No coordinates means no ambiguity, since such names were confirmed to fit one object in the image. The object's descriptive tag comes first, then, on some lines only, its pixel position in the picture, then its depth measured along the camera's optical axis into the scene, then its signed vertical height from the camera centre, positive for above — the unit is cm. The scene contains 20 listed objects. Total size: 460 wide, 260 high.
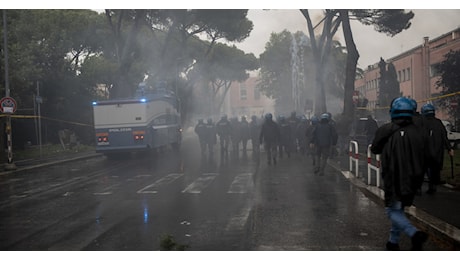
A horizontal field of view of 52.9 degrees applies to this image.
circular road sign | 1533 +71
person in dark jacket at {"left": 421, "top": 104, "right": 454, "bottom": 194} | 774 -41
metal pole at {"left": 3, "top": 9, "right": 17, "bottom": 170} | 1548 -12
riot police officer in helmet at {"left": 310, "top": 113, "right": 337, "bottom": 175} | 1134 -56
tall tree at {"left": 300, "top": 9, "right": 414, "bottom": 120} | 1532 +342
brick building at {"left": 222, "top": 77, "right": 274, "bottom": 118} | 6675 +257
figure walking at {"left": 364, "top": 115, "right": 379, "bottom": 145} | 1494 -46
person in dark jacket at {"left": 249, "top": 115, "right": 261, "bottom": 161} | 1912 -52
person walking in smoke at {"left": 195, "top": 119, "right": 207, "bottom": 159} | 1900 -56
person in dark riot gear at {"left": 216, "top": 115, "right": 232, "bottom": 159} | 1875 -46
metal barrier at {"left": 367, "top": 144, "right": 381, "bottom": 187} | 902 -107
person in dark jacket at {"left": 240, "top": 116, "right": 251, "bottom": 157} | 1942 -64
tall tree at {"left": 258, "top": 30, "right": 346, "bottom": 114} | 4194 +446
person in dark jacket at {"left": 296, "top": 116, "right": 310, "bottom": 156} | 1712 -72
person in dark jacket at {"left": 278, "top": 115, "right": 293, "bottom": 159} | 1698 -59
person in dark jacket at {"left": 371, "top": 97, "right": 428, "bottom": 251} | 448 -47
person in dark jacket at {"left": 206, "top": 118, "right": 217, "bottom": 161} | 1878 -65
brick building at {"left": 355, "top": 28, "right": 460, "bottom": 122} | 2250 +306
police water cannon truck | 1748 -11
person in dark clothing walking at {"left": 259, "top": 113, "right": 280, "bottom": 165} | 1416 -45
